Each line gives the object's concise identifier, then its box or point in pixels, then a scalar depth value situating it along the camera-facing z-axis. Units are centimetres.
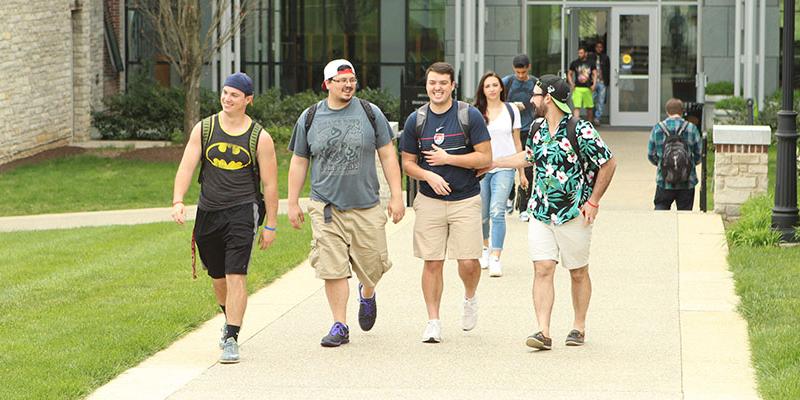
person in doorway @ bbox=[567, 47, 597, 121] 3117
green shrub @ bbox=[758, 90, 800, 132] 2723
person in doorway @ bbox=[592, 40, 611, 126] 3259
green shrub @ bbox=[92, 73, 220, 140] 2905
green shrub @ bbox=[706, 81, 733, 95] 3142
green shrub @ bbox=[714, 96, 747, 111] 2831
